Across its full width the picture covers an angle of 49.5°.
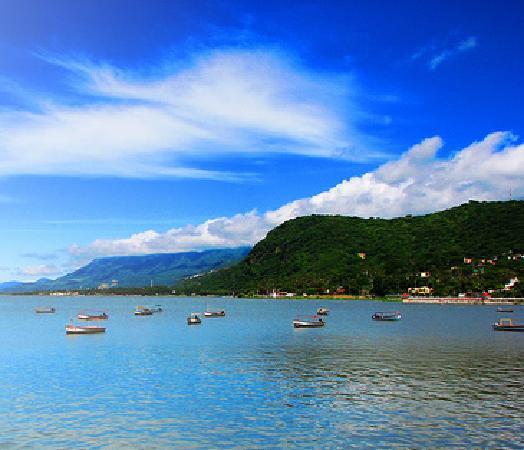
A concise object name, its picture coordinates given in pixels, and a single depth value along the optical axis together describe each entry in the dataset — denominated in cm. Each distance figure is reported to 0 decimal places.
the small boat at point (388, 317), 17188
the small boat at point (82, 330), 12381
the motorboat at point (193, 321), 15925
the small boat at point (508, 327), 13262
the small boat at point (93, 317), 17675
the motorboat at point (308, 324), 14300
